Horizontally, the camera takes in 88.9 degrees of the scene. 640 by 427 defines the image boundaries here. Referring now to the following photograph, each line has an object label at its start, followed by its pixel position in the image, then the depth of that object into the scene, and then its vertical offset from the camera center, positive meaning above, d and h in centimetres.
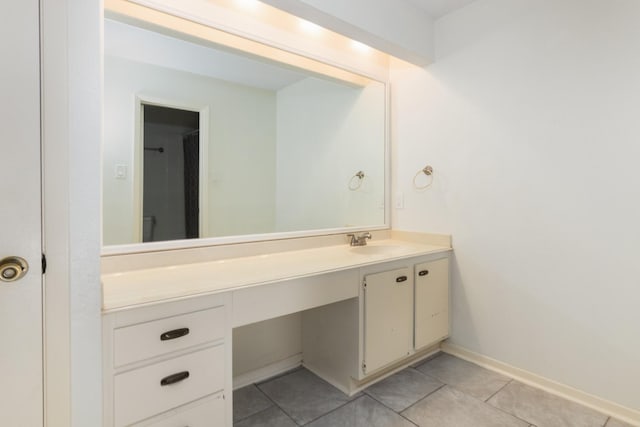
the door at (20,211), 96 -1
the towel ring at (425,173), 253 +27
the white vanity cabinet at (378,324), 187 -72
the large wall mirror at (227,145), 166 +41
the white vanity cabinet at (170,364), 112 -58
